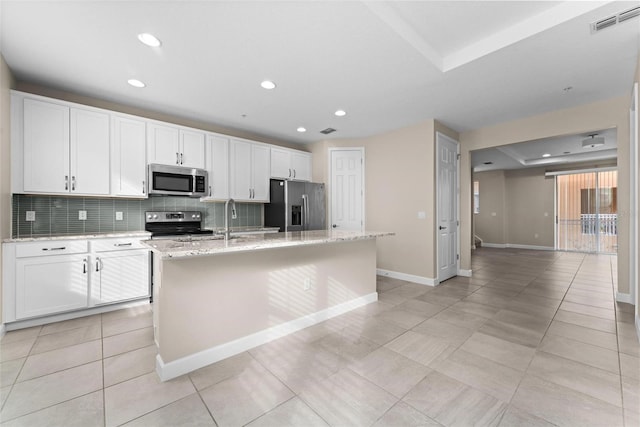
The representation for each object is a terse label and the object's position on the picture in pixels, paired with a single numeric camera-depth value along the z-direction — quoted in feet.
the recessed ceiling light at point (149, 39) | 6.86
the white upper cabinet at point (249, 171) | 14.15
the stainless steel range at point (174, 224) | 12.24
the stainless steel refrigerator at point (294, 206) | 14.96
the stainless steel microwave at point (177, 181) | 11.51
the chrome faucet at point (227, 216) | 7.38
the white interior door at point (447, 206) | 13.89
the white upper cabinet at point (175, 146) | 11.60
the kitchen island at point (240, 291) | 6.09
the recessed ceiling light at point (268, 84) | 9.42
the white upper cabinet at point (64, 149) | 9.05
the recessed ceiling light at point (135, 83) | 9.21
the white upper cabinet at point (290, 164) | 15.81
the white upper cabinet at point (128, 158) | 10.64
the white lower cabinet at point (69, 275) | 8.34
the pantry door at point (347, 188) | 16.61
